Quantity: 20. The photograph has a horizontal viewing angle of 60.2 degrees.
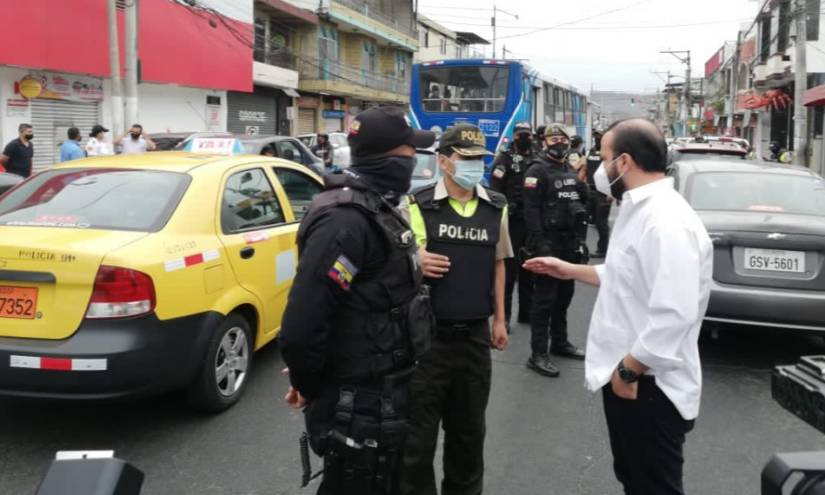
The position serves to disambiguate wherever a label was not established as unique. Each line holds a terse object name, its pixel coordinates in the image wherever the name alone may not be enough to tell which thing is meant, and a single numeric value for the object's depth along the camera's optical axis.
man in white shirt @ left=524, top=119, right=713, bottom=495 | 2.33
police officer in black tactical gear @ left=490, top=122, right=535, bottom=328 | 6.74
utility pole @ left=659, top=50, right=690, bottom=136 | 62.87
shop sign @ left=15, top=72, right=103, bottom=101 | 15.38
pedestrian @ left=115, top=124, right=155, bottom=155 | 12.62
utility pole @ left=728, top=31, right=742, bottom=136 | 45.14
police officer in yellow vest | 3.09
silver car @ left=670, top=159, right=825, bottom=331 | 5.09
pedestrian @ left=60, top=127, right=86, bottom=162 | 12.12
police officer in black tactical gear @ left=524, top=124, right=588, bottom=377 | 5.36
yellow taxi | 3.61
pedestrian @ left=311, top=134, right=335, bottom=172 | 19.12
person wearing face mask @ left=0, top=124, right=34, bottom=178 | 11.26
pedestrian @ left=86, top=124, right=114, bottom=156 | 12.86
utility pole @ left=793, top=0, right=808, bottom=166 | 19.64
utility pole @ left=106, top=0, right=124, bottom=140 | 14.45
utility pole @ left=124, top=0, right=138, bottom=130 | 15.00
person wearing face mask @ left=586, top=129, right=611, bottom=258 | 9.89
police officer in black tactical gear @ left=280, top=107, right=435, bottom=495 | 2.12
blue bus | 16.25
